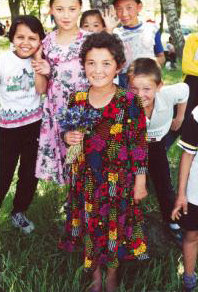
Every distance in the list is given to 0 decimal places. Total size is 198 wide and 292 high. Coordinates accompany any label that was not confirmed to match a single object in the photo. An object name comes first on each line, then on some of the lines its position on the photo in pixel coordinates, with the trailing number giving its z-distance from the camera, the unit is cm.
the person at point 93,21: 396
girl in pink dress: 302
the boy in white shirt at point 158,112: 295
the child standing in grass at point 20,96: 307
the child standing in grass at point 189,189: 242
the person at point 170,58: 1524
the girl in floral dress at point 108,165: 249
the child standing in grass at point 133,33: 376
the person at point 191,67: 405
